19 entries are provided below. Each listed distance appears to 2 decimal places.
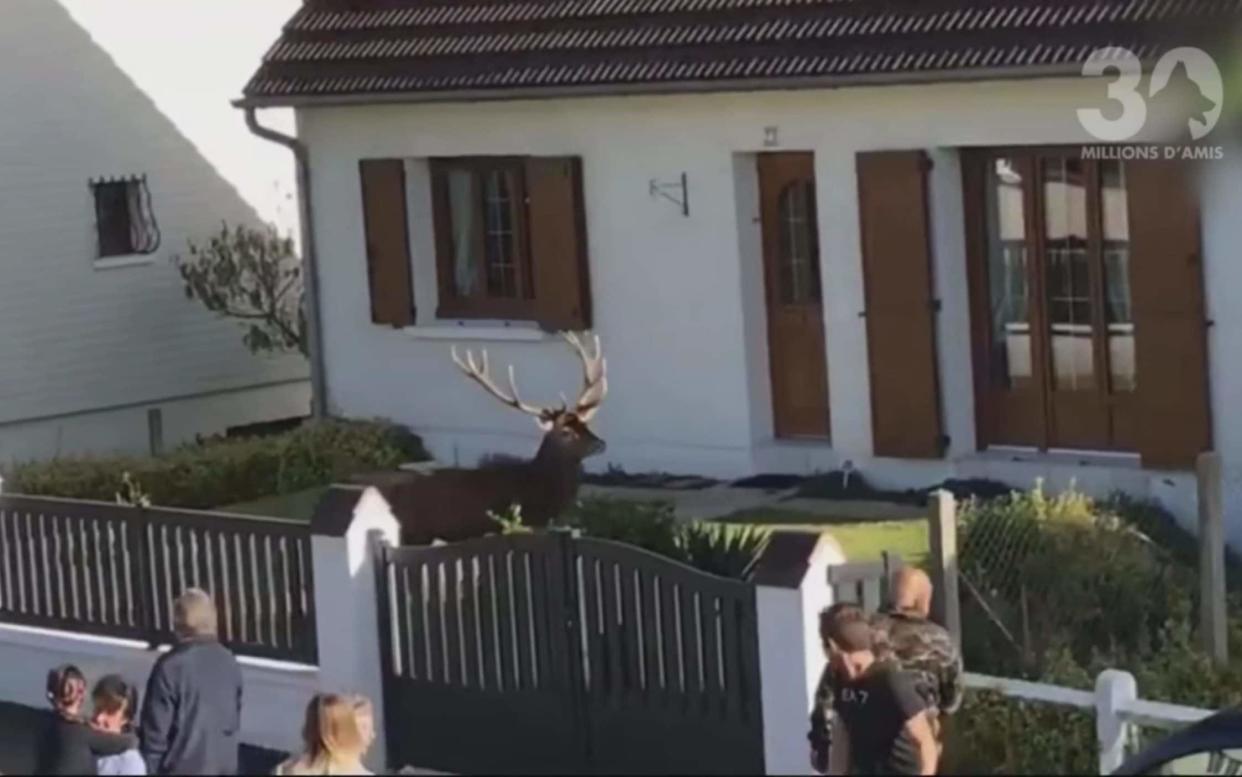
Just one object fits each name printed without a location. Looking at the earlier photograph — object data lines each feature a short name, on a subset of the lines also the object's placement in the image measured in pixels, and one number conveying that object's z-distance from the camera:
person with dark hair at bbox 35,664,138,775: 11.09
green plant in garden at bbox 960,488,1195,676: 14.09
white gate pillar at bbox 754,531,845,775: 11.83
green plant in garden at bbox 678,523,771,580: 13.61
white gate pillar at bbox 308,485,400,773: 13.89
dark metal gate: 12.36
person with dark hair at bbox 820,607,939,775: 9.95
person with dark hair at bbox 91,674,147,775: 11.05
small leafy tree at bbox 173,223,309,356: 24.44
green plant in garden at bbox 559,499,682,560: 14.65
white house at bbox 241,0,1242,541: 17.55
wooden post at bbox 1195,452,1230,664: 13.72
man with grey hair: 11.61
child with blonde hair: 9.28
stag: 16.28
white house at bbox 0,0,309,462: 23.66
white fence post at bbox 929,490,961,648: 12.85
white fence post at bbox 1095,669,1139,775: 11.45
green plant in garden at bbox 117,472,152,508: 19.95
